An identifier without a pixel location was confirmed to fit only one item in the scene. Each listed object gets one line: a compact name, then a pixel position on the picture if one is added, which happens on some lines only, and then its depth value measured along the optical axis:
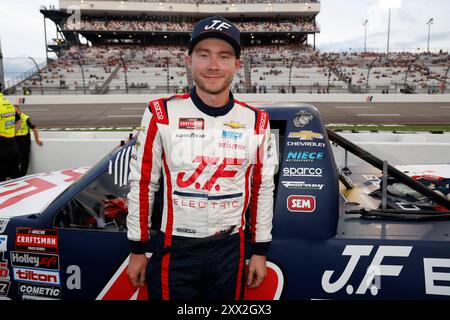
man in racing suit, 1.49
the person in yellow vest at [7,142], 4.30
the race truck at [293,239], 1.71
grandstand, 27.05
